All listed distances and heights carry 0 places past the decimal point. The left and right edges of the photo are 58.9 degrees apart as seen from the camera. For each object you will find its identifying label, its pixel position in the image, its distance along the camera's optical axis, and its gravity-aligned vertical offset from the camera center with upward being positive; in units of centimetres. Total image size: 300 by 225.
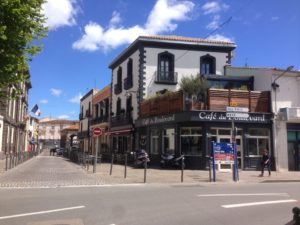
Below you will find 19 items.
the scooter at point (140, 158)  1799 -112
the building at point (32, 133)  4955 +158
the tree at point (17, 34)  763 +315
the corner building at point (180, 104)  1761 +270
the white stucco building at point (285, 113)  1801 +196
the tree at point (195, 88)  1755 +354
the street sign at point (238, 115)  1307 +137
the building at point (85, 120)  4006 +334
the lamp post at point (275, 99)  1799 +296
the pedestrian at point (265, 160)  1522 -100
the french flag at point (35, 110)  3941 +455
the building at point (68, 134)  5696 +186
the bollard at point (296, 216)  281 -78
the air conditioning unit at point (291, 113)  1788 +198
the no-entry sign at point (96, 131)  1620 +61
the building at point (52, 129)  9279 +408
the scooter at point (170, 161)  1782 -129
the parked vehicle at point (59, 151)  4542 -172
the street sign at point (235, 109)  1306 +162
